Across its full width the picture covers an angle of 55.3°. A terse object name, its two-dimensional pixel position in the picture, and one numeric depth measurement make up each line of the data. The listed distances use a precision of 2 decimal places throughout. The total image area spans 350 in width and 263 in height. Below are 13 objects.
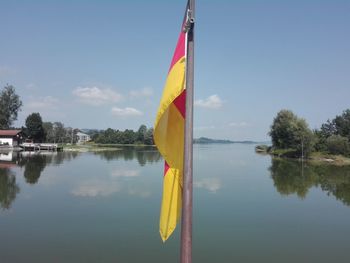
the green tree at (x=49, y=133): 87.24
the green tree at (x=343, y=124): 62.72
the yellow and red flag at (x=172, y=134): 3.43
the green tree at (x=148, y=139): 120.68
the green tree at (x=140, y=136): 123.38
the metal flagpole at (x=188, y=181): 2.88
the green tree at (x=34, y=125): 67.88
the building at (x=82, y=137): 127.16
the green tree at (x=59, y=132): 92.86
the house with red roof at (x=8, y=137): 57.66
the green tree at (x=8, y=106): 65.06
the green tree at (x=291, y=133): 54.78
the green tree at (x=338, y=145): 53.78
